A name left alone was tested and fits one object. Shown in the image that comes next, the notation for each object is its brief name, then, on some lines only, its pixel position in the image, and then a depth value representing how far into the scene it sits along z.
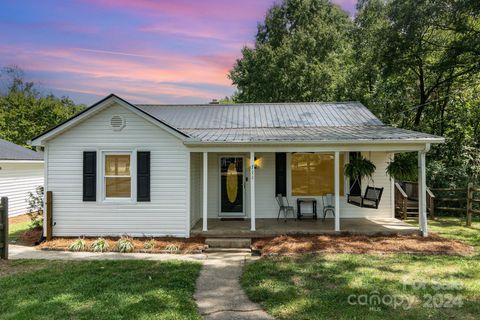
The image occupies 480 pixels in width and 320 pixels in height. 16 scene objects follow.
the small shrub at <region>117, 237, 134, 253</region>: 8.39
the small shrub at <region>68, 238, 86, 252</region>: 8.53
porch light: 10.76
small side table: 11.25
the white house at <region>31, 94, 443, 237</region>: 9.30
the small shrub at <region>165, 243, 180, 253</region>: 8.37
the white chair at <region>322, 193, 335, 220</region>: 11.20
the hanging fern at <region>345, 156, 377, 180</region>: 9.66
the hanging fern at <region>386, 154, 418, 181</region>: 9.60
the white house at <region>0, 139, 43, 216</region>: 14.87
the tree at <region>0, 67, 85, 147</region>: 26.44
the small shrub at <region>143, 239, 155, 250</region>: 8.50
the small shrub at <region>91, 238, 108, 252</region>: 8.47
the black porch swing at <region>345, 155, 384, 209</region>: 9.66
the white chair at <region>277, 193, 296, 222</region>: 11.02
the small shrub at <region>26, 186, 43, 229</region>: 10.62
